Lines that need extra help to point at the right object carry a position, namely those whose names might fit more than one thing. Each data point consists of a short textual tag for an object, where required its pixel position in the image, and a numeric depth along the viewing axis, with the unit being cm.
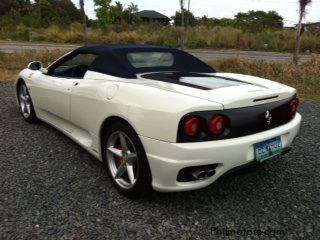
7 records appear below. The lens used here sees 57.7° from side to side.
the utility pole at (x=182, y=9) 1136
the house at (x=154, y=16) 5525
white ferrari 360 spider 195
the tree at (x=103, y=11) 2892
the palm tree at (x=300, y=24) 803
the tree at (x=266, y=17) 3874
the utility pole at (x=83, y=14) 1096
